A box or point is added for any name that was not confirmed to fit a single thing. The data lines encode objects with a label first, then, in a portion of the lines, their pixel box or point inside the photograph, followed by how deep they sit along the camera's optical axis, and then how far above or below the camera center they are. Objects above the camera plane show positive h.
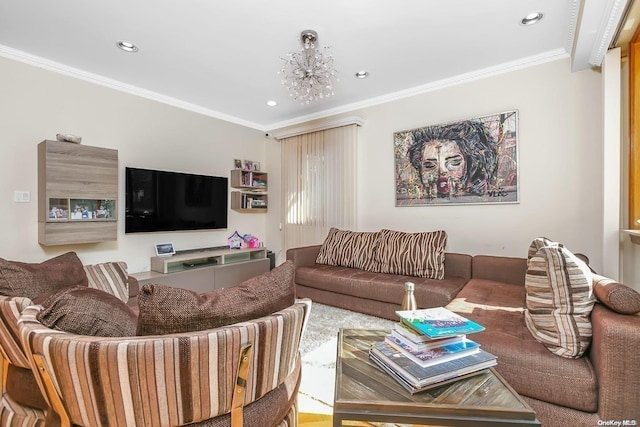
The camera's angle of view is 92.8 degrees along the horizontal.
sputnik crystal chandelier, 2.60 +1.39
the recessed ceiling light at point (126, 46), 2.65 +1.50
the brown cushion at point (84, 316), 0.88 -0.30
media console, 3.48 -0.68
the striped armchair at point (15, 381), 1.11 -0.65
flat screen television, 3.49 +0.17
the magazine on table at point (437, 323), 1.10 -0.42
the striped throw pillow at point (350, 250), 3.50 -0.43
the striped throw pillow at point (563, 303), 1.37 -0.42
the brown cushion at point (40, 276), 1.54 -0.34
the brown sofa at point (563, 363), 1.19 -0.66
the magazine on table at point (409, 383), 1.01 -0.58
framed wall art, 3.11 +0.57
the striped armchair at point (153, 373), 0.74 -0.41
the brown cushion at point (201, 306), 0.85 -0.28
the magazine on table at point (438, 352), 1.08 -0.51
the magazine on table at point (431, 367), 1.02 -0.54
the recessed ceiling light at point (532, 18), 2.31 +1.51
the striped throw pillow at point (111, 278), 2.30 -0.49
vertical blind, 4.20 +0.44
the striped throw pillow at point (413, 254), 3.03 -0.42
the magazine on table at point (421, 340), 1.13 -0.48
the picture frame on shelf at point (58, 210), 2.81 +0.05
